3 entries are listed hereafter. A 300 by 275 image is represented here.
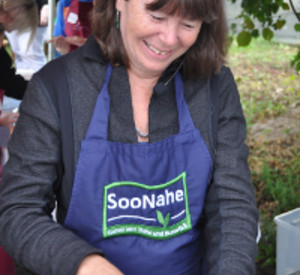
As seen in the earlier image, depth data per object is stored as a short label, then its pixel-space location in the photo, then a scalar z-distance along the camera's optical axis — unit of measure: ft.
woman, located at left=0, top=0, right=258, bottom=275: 4.25
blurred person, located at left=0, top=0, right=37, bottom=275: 7.35
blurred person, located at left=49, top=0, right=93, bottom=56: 9.64
